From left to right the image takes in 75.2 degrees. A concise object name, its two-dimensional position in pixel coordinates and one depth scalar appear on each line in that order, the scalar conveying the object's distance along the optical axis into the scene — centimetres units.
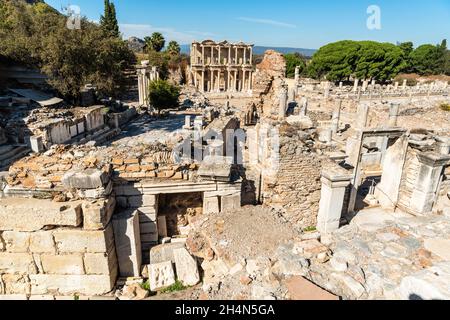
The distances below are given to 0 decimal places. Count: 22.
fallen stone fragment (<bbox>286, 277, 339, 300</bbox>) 395
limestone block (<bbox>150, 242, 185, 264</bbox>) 582
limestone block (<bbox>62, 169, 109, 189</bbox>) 491
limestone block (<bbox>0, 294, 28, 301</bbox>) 514
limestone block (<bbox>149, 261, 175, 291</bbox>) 521
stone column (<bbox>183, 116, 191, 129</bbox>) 1875
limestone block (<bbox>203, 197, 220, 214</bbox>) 637
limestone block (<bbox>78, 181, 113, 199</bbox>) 501
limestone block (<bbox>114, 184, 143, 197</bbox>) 575
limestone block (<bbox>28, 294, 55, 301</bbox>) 516
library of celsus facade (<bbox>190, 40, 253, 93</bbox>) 5241
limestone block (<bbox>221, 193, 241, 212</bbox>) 649
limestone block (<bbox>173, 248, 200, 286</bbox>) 524
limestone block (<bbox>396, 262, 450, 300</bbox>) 339
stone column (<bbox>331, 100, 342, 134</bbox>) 1895
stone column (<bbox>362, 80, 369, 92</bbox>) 3602
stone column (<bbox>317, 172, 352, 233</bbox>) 684
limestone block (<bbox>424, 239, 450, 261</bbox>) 550
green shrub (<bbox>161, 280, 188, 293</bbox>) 512
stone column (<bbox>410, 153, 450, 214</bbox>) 823
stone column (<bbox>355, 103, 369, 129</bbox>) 1754
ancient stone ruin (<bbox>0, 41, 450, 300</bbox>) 475
